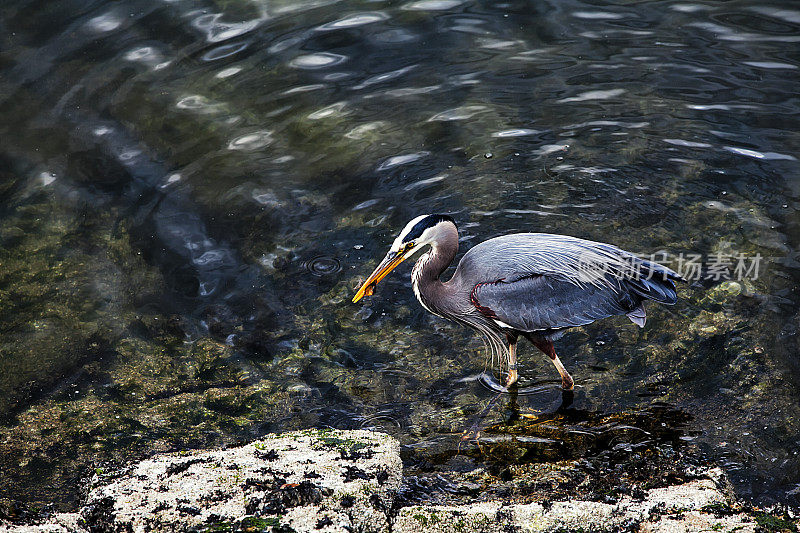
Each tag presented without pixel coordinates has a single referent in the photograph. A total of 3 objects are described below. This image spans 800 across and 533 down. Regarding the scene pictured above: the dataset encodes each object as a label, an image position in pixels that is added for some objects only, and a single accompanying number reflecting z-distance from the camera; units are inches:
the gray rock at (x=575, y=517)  296.2
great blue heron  441.4
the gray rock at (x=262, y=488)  296.0
